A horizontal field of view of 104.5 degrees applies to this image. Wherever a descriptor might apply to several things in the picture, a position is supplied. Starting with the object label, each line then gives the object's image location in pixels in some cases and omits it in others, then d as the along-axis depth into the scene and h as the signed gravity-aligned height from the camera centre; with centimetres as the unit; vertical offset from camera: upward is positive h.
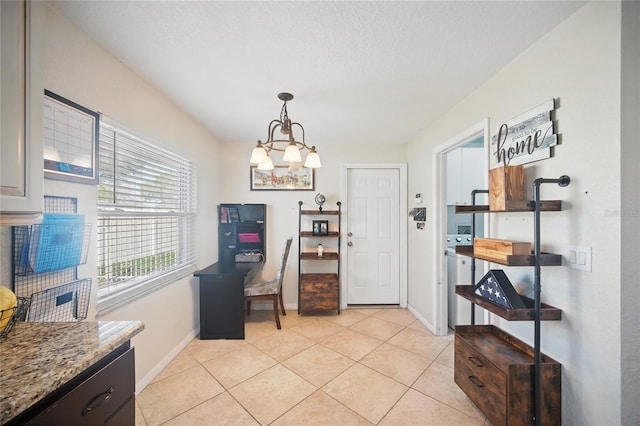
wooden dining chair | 286 -91
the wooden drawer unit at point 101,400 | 72 -62
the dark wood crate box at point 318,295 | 321 -108
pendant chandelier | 186 +45
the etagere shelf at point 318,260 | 322 -68
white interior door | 355 -28
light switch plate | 121 -23
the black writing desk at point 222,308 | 265 -103
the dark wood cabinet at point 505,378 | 130 -94
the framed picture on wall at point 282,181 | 351 +44
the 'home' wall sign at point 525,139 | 141 +47
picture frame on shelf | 344 -21
